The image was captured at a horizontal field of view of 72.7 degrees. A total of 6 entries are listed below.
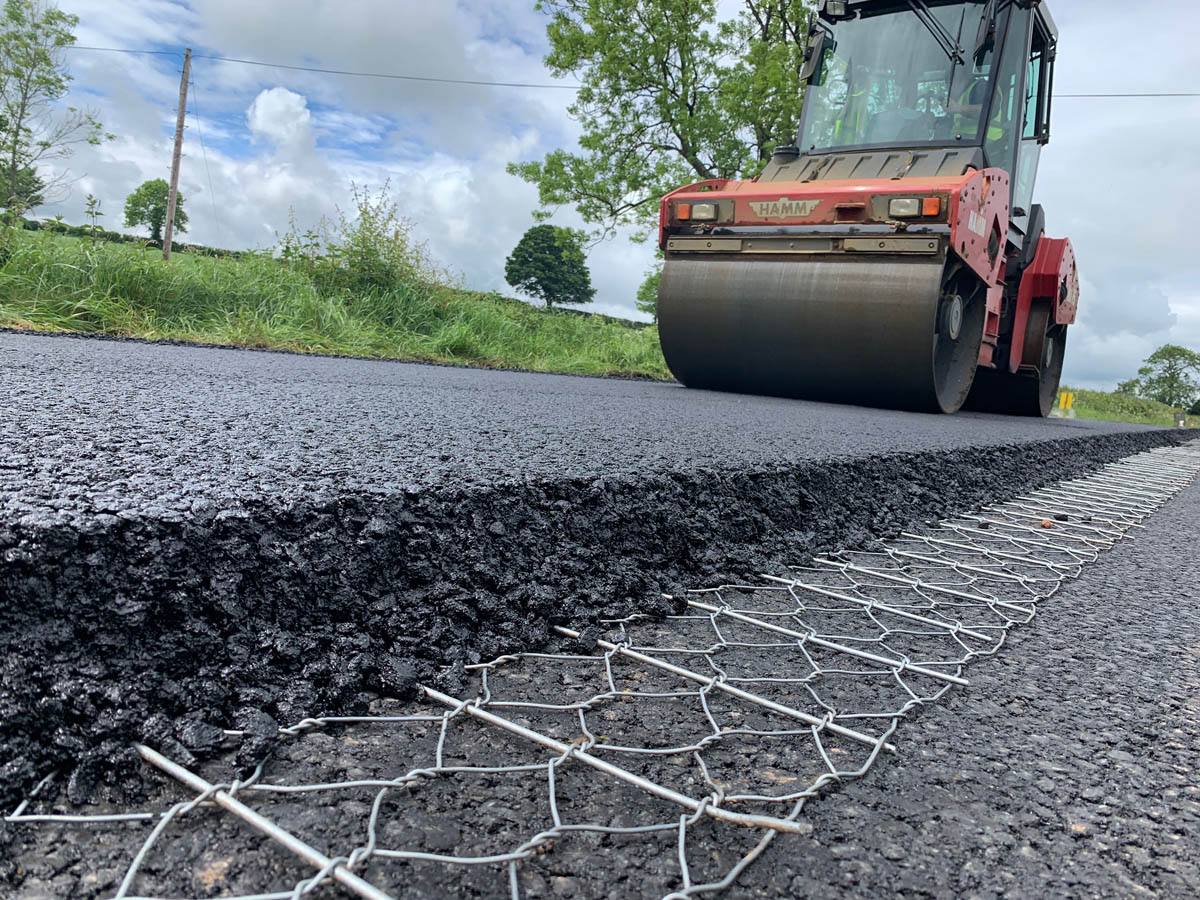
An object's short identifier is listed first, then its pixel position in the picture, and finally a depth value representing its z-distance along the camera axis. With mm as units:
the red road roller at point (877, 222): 5039
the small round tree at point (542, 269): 48125
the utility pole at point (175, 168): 17303
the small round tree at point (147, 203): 42688
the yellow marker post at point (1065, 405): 13880
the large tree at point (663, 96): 12797
